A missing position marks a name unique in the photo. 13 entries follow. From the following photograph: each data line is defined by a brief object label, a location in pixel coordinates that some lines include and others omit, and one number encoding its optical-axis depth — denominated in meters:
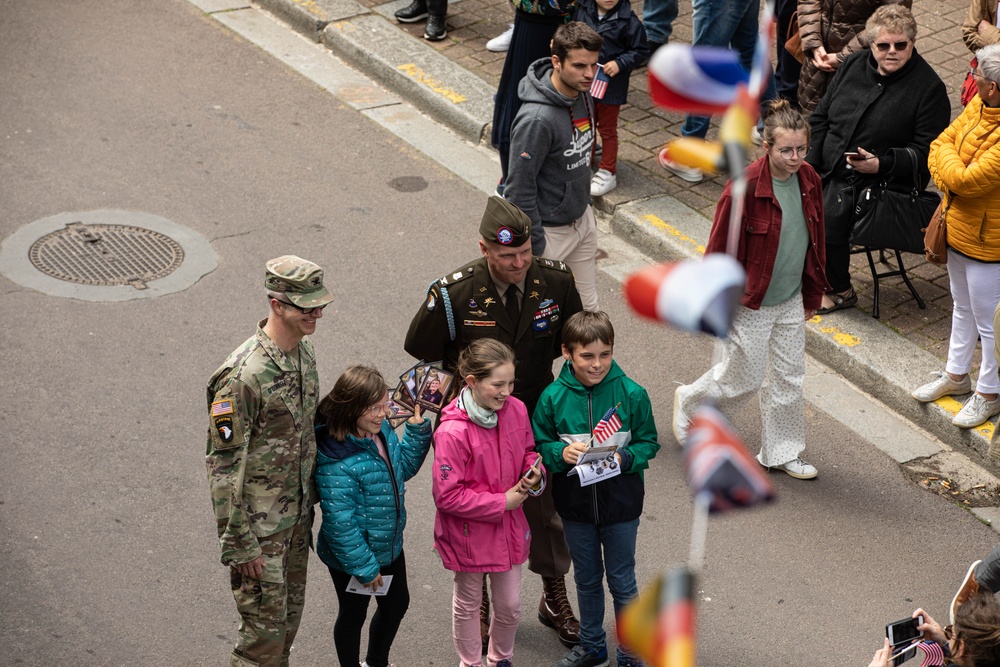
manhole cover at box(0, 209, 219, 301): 15.98
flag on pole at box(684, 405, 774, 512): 4.40
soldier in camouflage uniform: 8.75
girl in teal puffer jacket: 9.22
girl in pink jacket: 9.58
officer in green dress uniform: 10.25
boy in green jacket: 9.91
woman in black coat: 13.95
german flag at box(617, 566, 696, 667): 4.07
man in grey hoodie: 12.41
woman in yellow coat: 12.84
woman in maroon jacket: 11.93
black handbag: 14.67
